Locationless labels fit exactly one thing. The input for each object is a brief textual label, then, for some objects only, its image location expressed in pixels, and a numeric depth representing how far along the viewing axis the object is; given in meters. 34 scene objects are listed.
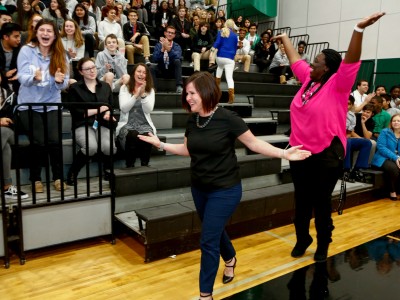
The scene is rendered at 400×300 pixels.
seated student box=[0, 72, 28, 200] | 2.80
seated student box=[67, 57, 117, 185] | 3.35
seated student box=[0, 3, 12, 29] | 4.50
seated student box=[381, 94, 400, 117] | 6.24
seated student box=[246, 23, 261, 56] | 8.90
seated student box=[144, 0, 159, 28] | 8.22
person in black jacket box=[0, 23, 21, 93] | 3.68
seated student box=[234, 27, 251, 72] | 7.83
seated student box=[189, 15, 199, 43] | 7.72
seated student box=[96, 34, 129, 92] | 4.41
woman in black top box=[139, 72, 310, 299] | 2.10
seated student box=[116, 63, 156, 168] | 3.55
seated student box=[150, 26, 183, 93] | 5.42
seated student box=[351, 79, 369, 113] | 6.36
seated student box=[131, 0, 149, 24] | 7.89
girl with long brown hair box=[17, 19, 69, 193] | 3.04
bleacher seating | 2.98
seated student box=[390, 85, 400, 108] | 7.02
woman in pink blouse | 2.61
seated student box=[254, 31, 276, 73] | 8.47
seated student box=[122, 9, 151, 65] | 5.88
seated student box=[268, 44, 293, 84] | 7.91
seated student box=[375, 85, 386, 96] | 6.86
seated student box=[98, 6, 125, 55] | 5.64
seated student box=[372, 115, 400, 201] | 4.92
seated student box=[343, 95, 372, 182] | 4.85
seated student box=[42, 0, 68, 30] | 5.36
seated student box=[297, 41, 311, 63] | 8.26
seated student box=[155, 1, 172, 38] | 8.12
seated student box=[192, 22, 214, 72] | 7.33
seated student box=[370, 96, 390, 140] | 5.77
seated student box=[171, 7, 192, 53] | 7.31
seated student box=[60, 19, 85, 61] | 4.55
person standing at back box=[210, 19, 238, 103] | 5.89
